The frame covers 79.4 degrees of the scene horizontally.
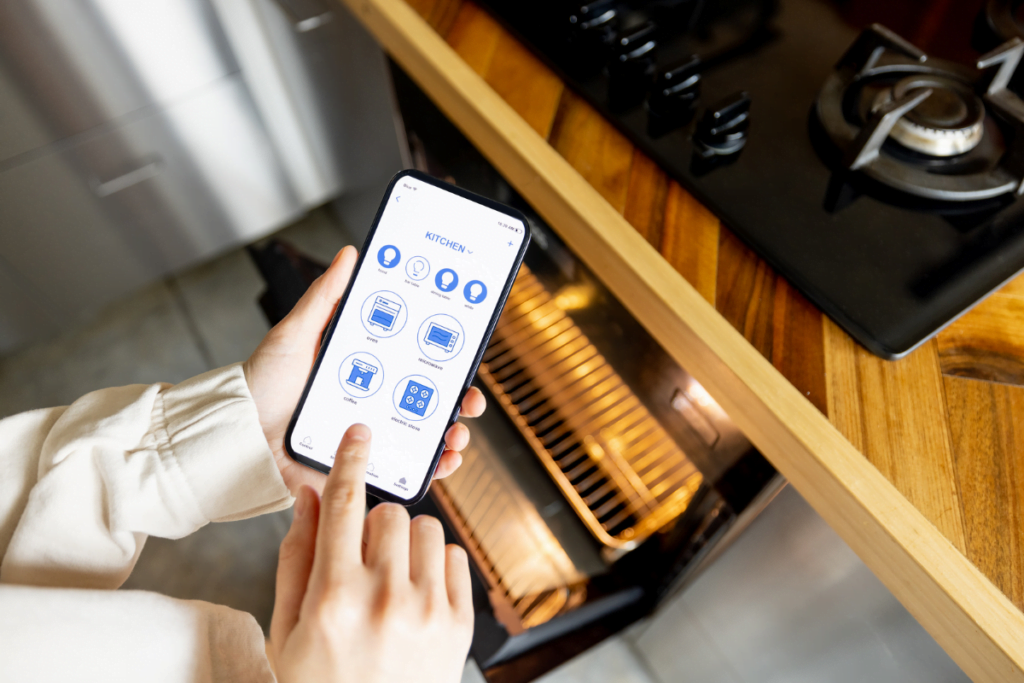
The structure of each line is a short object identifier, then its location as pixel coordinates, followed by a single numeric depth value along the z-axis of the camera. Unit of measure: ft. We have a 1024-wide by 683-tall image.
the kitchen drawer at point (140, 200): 2.98
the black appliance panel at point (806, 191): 1.27
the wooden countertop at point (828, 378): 1.06
